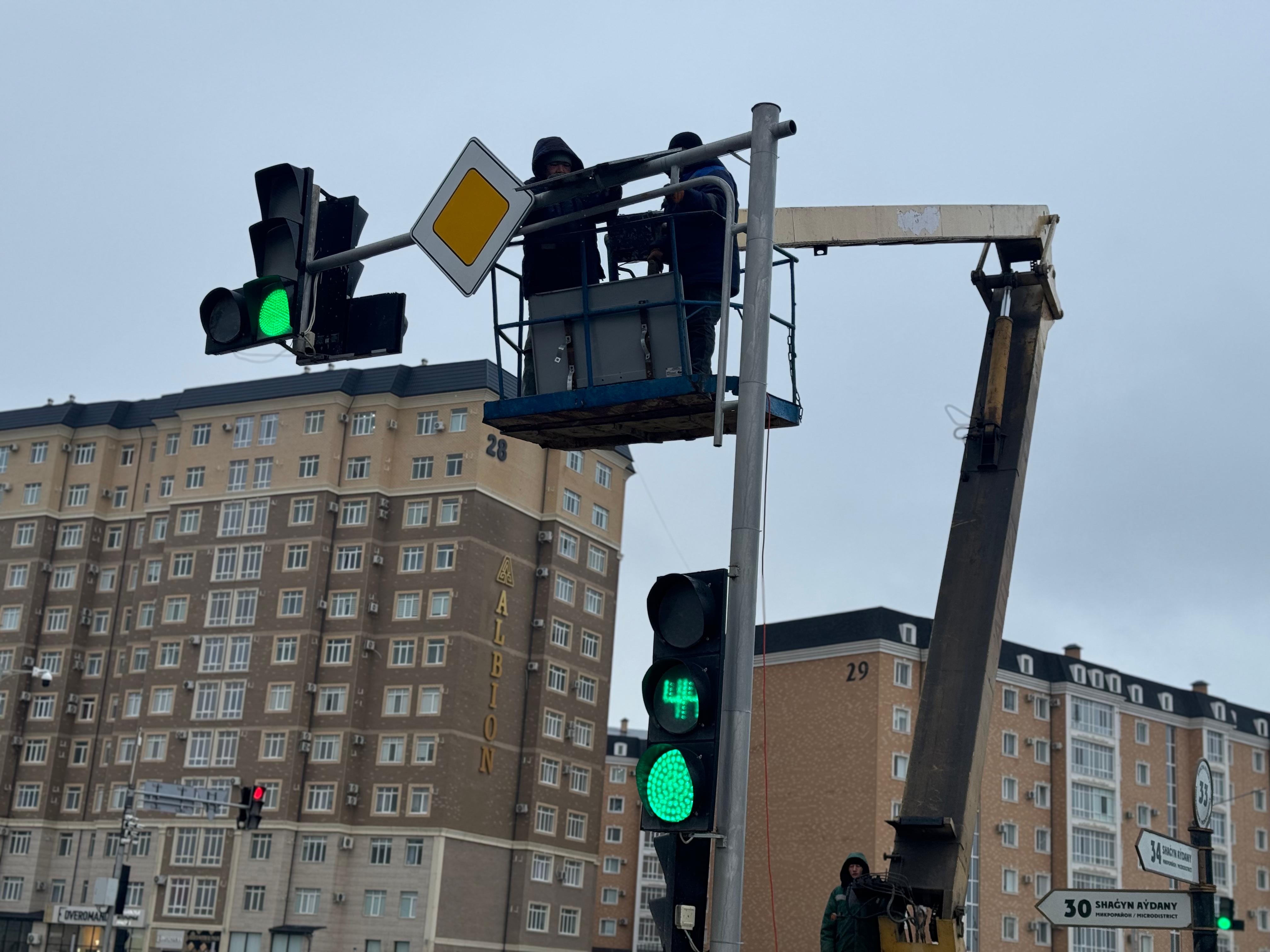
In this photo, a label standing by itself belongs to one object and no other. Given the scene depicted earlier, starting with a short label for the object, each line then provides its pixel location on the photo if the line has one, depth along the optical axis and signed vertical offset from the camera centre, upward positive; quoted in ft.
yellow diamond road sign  25.99 +11.62
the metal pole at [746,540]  22.67 +5.80
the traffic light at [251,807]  125.59 +5.08
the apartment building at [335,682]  217.36 +29.61
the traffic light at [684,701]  22.18 +2.94
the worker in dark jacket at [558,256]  32.99 +14.23
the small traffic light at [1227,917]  45.27 +0.48
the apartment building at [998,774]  253.85 +25.74
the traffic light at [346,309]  29.53 +11.22
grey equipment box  31.42 +11.92
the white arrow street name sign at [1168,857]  42.63 +2.08
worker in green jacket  32.78 -0.31
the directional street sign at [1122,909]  42.11 +0.48
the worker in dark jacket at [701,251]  32.24 +14.07
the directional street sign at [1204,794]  45.39 +4.19
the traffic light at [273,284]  28.76 +11.24
